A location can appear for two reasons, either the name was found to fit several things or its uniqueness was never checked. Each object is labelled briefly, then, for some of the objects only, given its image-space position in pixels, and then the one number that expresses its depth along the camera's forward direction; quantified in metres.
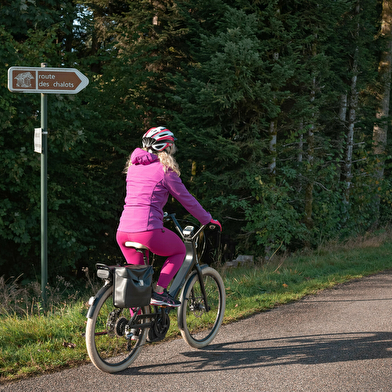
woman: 4.08
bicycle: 3.87
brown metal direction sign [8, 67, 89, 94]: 5.68
